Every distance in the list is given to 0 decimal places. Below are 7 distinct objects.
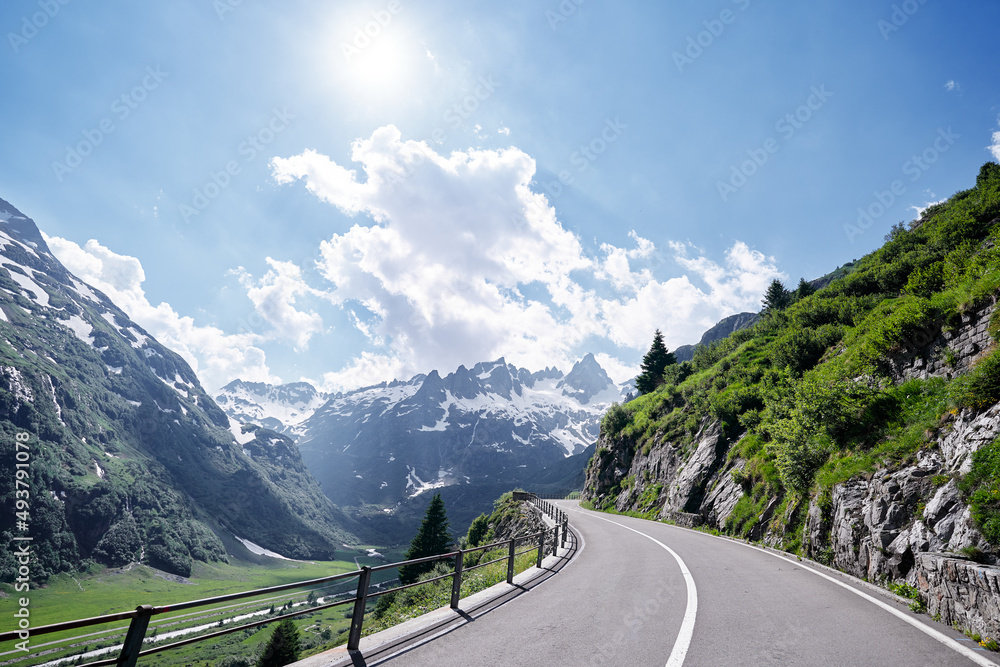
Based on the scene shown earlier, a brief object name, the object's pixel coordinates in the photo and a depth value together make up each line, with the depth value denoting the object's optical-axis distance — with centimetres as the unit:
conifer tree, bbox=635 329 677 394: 5844
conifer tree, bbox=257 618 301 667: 2559
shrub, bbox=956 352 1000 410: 978
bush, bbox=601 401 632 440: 4769
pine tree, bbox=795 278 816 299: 4809
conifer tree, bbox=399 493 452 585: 4534
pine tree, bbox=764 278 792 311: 5163
